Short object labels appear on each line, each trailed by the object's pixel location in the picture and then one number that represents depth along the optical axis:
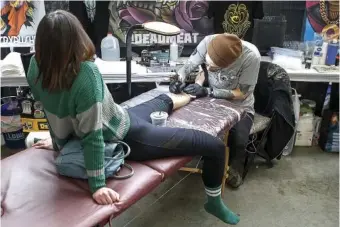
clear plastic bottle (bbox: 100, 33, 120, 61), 2.74
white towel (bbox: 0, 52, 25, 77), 2.38
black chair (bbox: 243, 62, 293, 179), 2.35
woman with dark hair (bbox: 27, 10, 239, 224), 1.16
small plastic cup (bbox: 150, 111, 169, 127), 1.68
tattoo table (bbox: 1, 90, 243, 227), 1.13
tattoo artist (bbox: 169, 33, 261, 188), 2.01
